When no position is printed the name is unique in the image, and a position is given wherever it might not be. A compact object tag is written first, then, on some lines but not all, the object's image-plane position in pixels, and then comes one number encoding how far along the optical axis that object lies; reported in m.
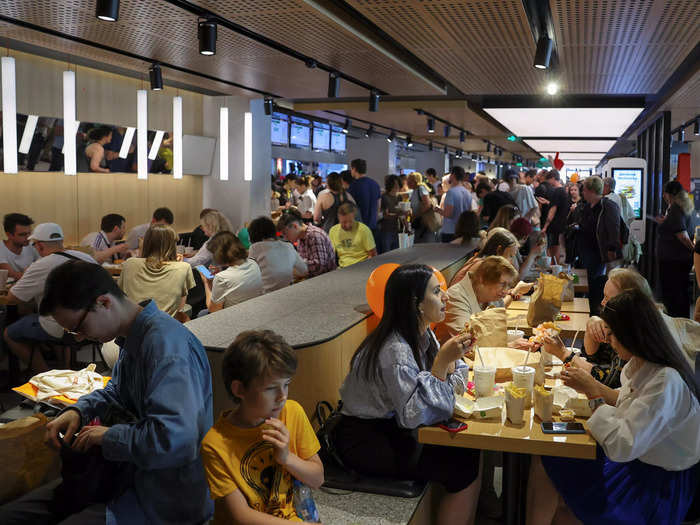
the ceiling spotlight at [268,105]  10.27
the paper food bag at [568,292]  5.72
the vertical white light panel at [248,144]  10.78
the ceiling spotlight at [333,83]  7.93
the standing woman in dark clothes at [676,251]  7.93
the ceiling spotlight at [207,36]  5.41
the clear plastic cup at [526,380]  2.98
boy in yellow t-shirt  2.16
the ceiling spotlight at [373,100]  9.23
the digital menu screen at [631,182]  12.10
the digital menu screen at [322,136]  15.83
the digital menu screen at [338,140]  16.93
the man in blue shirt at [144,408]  2.04
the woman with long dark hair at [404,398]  2.78
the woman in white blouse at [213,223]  7.26
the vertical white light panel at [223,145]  10.26
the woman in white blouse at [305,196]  12.43
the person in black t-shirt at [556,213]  10.92
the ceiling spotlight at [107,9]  4.42
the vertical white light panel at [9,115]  5.96
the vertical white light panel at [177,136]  8.12
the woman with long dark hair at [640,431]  2.55
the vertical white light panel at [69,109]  6.57
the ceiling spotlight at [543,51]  5.25
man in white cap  5.24
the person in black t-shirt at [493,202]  9.83
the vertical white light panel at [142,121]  7.89
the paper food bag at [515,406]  2.78
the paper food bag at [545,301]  4.59
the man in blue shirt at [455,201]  9.74
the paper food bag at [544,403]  2.81
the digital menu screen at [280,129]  13.75
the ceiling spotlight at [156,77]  7.45
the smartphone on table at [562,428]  2.70
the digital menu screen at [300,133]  14.59
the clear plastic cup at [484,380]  3.04
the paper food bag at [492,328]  3.94
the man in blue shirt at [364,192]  9.16
